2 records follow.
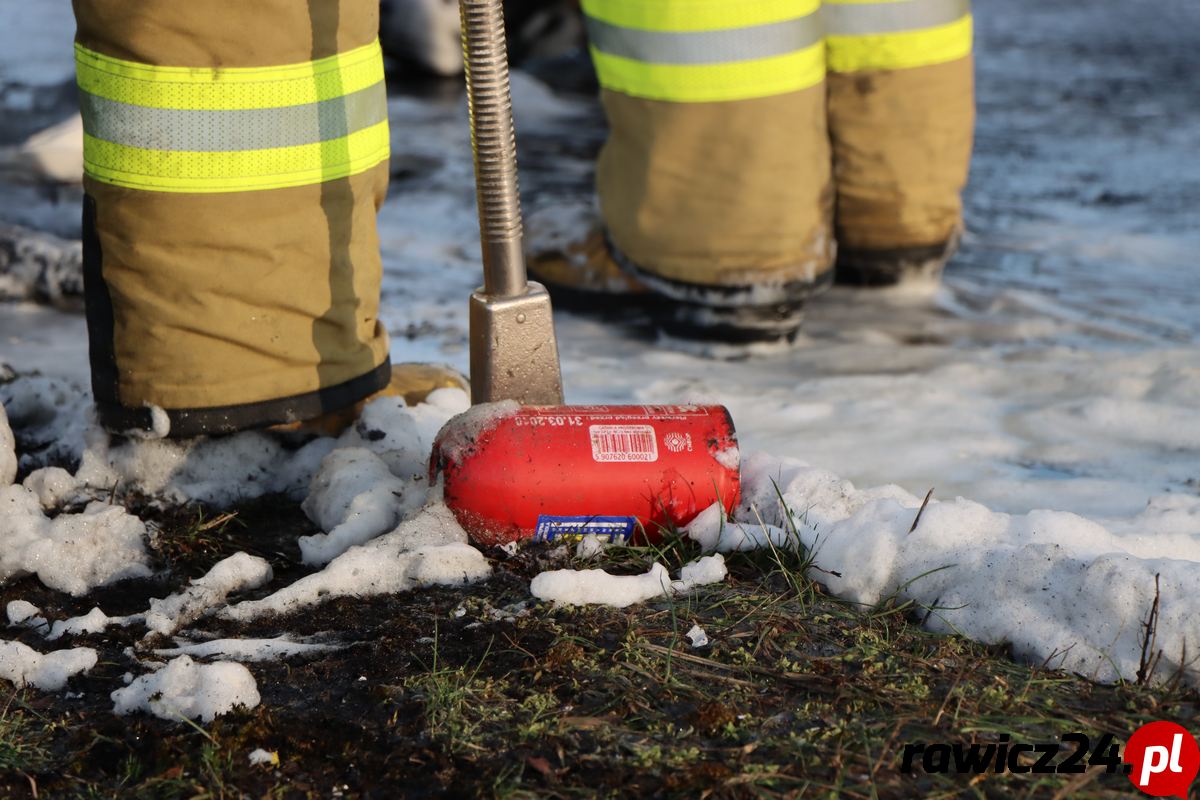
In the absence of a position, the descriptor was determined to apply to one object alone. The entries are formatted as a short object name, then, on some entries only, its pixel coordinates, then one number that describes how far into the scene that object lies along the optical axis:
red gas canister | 4.10
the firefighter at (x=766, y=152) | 6.09
